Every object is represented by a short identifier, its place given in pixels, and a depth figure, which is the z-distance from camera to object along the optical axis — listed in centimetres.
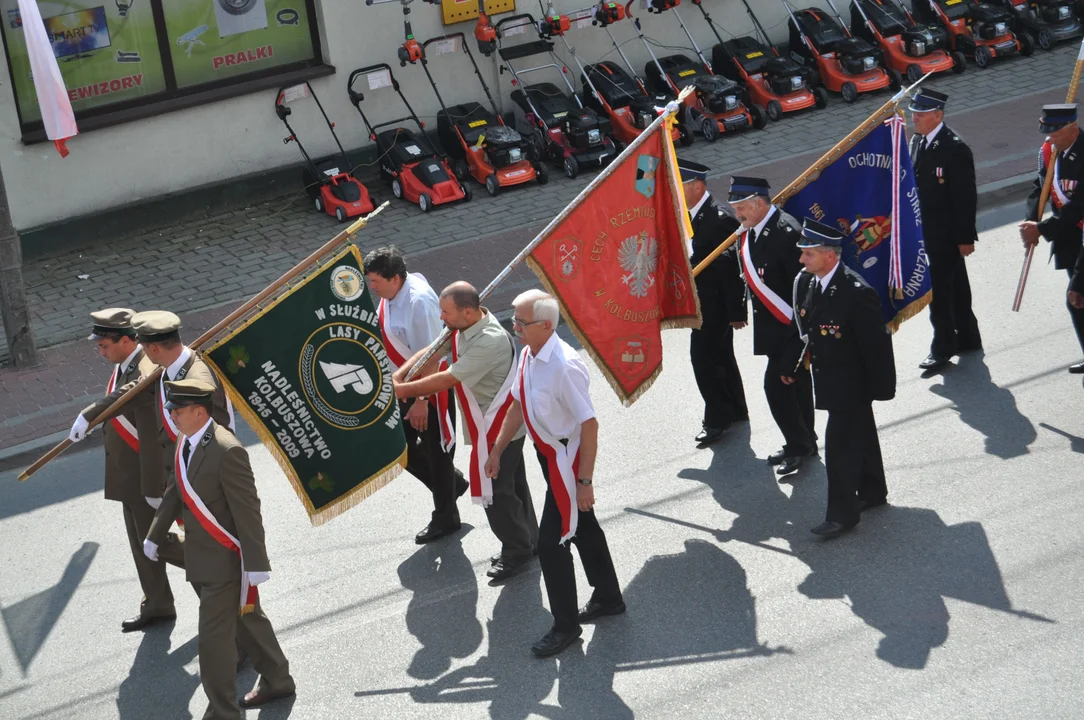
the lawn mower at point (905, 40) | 1639
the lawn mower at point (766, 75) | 1576
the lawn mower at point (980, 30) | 1678
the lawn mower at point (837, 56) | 1609
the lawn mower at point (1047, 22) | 1712
